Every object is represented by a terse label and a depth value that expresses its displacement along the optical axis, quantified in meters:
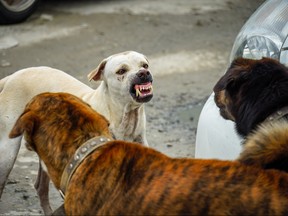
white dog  5.93
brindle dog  4.04
